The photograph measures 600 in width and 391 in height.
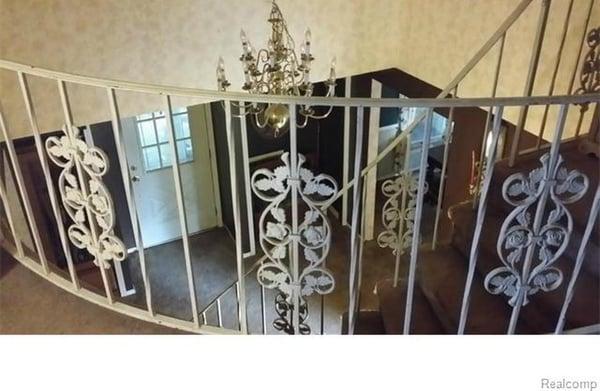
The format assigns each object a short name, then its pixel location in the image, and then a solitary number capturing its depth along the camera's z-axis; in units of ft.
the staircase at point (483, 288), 6.97
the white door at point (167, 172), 19.54
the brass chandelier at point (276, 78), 9.66
